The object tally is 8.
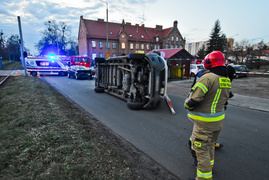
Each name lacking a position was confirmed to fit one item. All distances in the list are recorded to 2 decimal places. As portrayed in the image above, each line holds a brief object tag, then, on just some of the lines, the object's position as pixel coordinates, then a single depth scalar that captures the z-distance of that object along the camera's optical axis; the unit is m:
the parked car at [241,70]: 19.58
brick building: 41.91
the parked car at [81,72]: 17.88
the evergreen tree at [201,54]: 48.12
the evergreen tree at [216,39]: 41.50
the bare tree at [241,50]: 31.24
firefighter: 2.25
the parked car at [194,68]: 19.45
